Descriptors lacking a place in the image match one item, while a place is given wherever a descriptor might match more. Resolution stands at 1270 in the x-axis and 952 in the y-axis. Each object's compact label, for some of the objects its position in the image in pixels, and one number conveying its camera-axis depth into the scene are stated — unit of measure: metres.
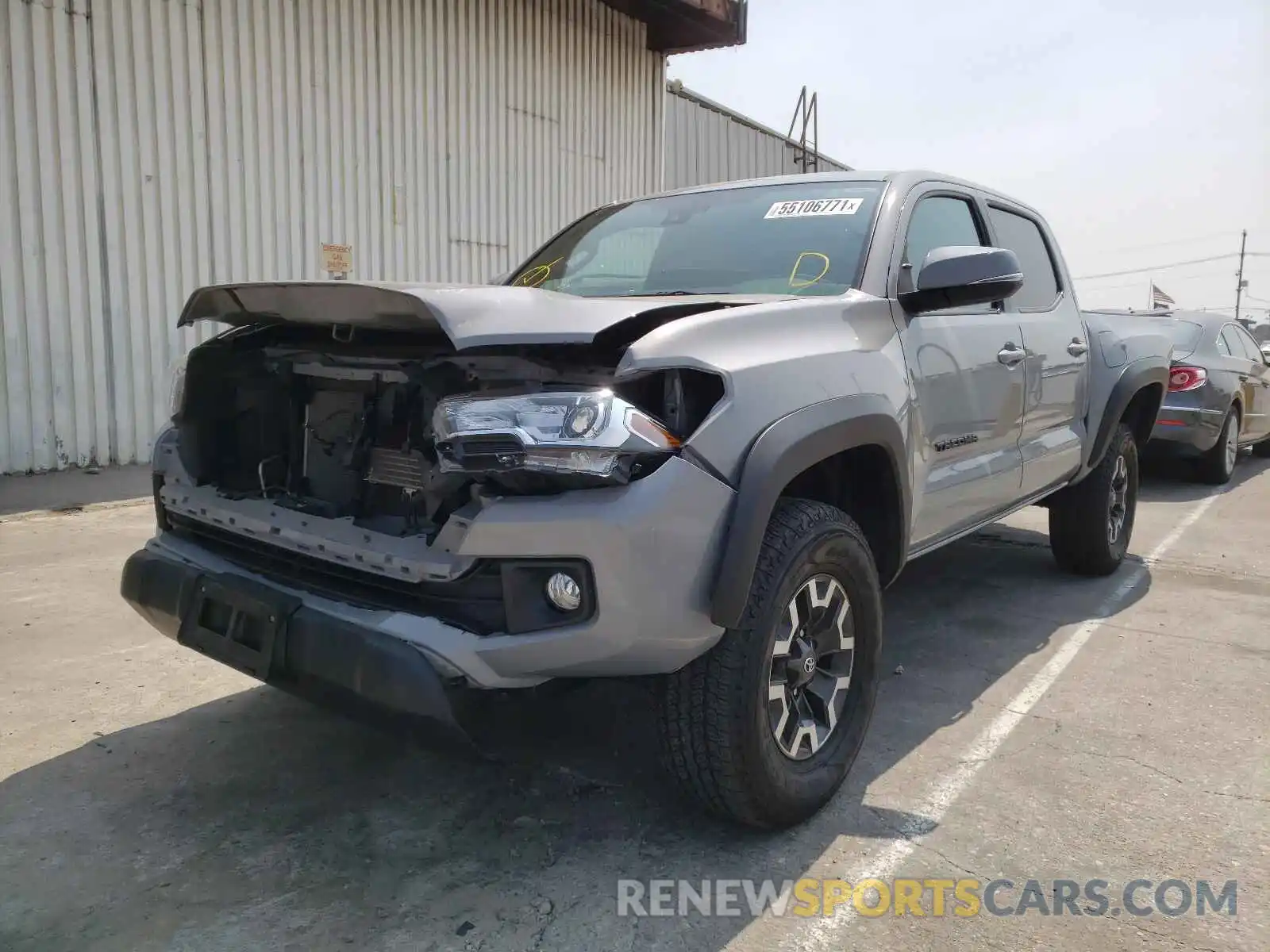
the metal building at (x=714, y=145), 14.16
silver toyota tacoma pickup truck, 2.15
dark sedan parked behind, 8.25
